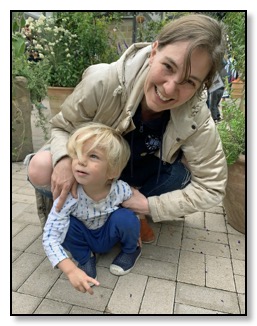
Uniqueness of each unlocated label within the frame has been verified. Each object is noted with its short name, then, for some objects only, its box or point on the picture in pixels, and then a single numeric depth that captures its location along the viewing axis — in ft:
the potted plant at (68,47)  13.75
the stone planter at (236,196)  6.06
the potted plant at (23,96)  9.35
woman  4.17
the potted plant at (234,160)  6.07
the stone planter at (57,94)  14.08
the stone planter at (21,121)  9.61
